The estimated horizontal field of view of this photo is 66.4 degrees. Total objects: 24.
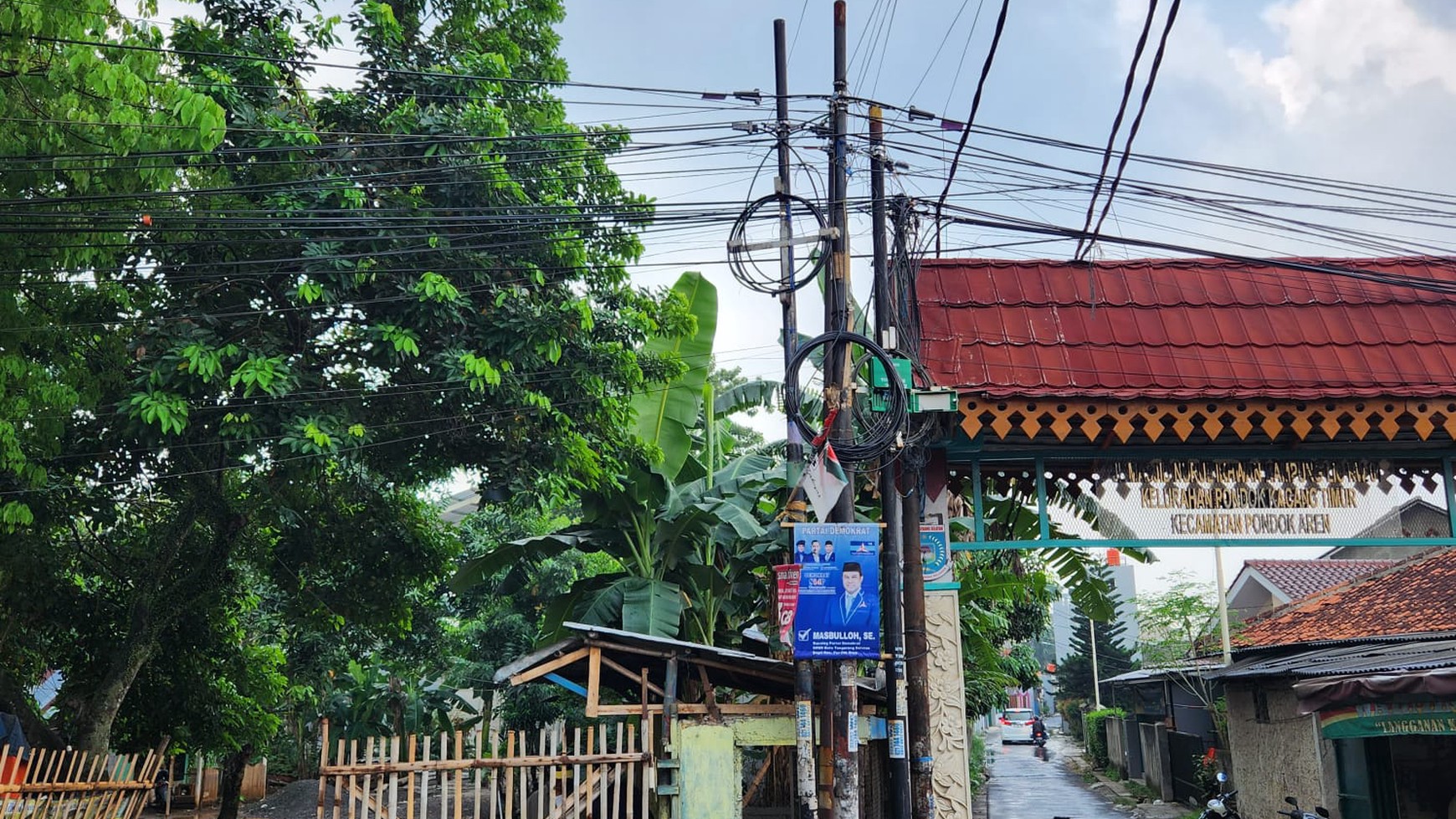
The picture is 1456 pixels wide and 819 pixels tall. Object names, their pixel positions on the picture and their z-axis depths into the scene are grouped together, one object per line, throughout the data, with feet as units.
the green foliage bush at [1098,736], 113.50
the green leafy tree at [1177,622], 93.97
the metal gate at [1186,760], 70.23
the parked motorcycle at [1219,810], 43.60
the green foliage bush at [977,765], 78.69
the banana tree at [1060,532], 30.68
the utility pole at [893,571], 29.53
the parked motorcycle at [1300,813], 36.93
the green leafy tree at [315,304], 33.96
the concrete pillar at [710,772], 30.96
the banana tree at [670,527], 44.14
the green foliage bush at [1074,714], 169.07
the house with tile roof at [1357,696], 29.84
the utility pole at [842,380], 28.32
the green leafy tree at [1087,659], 157.16
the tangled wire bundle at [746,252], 32.14
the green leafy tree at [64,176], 28.02
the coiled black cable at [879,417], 28.22
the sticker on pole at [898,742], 29.48
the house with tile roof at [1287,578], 99.17
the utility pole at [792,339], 29.84
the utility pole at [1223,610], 76.34
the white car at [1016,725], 189.89
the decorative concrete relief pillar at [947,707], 29.76
